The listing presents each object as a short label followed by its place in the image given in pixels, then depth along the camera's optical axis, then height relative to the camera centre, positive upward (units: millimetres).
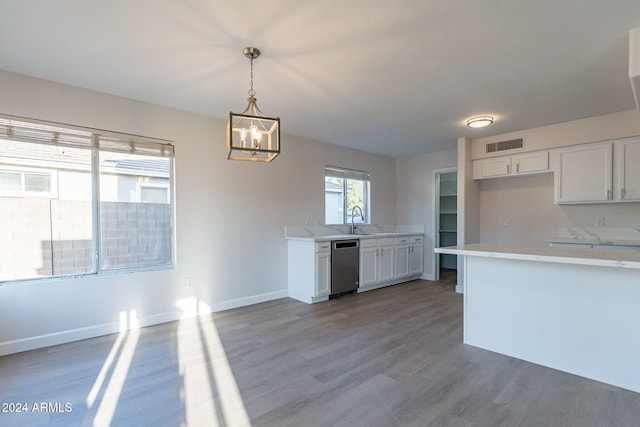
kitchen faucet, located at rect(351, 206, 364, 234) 5630 -81
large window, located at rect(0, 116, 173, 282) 2820 +109
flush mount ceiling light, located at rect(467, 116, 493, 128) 3859 +1164
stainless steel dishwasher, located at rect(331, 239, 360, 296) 4496 -821
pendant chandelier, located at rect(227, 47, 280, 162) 2127 +585
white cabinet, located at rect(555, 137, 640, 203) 3699 +505
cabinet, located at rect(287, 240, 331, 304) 4273 -842
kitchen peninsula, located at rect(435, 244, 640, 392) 2197 -788
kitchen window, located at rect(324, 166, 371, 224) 5371 +293
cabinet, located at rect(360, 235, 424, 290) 4957 -844
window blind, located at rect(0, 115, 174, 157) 2793 +752
